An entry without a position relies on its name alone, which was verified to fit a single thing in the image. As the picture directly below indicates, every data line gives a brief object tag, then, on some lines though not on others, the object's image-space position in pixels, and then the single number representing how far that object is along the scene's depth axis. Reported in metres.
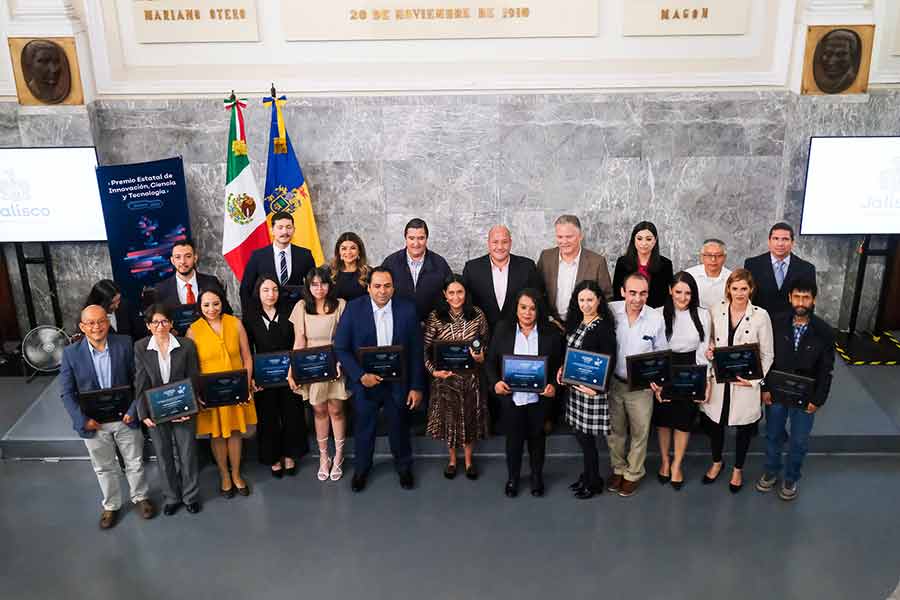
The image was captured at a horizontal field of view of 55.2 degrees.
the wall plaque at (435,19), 7.91
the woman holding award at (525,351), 5.77
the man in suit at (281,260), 6.80
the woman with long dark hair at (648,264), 6.49
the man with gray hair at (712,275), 6.25
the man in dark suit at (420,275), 6.59
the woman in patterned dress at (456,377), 6.07
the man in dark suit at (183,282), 6.41
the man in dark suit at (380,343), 6.00
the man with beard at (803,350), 5.63
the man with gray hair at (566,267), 6.46
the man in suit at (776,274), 6.68
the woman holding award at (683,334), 5.79
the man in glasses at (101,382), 5.63
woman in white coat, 5.76
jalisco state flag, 8.04
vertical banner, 7.73
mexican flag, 8.02
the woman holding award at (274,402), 6.12
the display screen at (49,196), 7.91
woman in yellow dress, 5.91
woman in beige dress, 6.07
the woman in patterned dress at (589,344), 5.70
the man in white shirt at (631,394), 5.77
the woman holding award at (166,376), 5.71
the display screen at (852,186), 7.84
